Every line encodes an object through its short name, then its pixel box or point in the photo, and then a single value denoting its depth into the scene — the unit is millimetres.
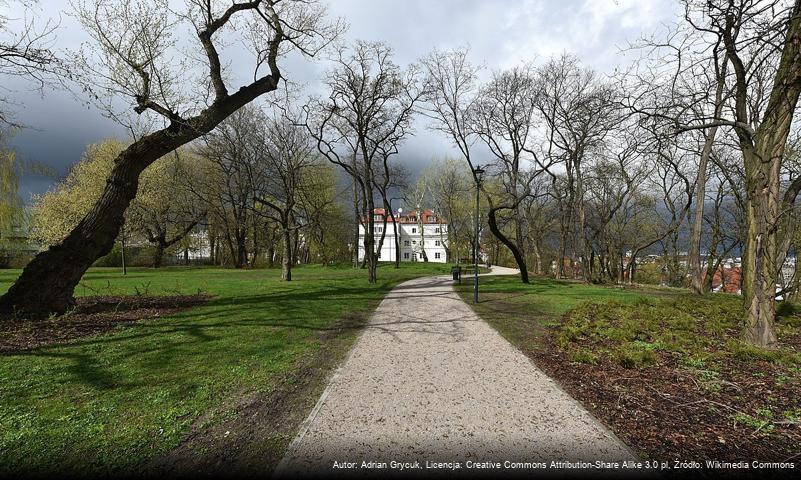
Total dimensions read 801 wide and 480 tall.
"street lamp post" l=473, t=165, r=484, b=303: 12391
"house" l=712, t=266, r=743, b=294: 30127
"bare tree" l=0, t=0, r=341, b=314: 7672
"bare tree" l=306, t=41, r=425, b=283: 17109
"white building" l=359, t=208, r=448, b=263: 67062
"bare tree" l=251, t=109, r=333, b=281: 18091
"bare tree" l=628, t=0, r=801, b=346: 5156
